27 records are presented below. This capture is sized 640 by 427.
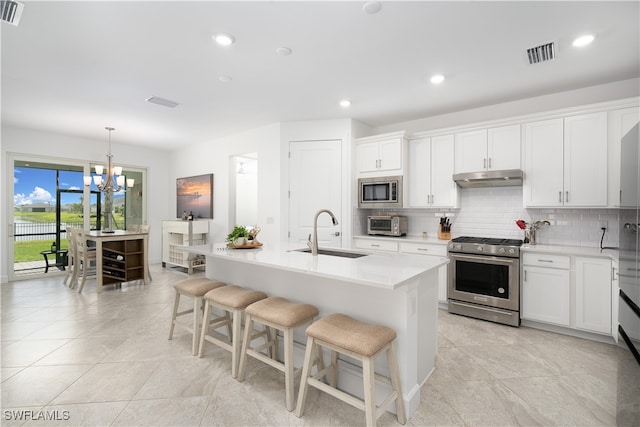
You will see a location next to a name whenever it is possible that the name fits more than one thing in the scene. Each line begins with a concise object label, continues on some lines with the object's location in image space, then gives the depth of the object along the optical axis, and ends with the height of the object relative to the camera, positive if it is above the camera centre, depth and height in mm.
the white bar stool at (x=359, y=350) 1638 -762
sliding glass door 5473 +24
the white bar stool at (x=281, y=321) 1973 -736
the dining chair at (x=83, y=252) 4781 -645
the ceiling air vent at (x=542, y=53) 2614 +1413
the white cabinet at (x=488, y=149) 3625 +781
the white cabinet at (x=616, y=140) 3004 +732
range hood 3522 +410
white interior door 4691 +389
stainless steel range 3344 -761
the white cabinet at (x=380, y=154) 4348 +854
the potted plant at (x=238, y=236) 2930 -228
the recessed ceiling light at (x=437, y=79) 3206 +1427
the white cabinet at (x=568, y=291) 2908 -789
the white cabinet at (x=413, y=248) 3877 -482
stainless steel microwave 4348 +297
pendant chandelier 5297 +573
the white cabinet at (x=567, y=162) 3156 +553
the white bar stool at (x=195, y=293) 2705 -731
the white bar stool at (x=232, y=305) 2367 -741
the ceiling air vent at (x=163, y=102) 3891 +1445
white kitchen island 1868 -581
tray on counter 2904 -320
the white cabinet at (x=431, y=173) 4094 +548
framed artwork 6395 +369
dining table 4766 -514
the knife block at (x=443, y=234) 4188 -303
